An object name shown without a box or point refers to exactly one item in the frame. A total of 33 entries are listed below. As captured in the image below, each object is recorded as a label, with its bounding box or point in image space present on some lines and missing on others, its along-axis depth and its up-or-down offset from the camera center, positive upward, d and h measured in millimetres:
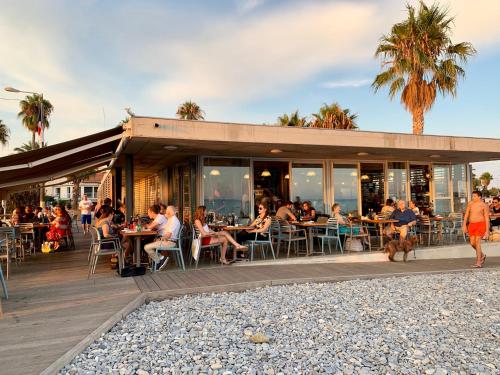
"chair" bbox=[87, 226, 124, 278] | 6115 -744
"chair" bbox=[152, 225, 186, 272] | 6383 -784
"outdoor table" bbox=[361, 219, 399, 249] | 7897 -497
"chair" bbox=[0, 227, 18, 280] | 7141 -566
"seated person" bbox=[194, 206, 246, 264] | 6711 -639
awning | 6320 +809
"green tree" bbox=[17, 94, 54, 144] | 29402 +7093
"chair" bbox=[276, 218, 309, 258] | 7688 -656
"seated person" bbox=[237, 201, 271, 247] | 7293 -548
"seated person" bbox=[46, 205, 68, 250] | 9711 -657
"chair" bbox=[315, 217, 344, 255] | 7796 -594
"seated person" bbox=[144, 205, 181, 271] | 6375 -513
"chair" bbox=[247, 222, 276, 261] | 7223 -781
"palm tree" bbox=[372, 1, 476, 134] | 13570 +4824
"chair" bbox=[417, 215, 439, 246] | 8922 -757
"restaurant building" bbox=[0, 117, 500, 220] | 6934 +909
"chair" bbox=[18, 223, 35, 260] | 8766 -804
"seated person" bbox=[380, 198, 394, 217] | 9130 -300
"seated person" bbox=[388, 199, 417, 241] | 7883 -485
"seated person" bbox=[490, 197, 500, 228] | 10739 -473
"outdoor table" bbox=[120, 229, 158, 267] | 6094 -528
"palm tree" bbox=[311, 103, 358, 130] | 20391 +4232
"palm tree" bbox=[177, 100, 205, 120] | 27016 +6274
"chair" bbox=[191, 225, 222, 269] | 6702 -666
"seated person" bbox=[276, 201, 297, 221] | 8344 -332
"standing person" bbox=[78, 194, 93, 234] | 15034 -372
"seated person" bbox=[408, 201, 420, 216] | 8898 -284
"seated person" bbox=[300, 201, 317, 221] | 8959 -366
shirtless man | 7266 -514
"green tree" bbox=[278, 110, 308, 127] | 21156 +4264
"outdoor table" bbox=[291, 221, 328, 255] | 7562 -557
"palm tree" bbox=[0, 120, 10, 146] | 34091 +6165
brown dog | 7734 -990
